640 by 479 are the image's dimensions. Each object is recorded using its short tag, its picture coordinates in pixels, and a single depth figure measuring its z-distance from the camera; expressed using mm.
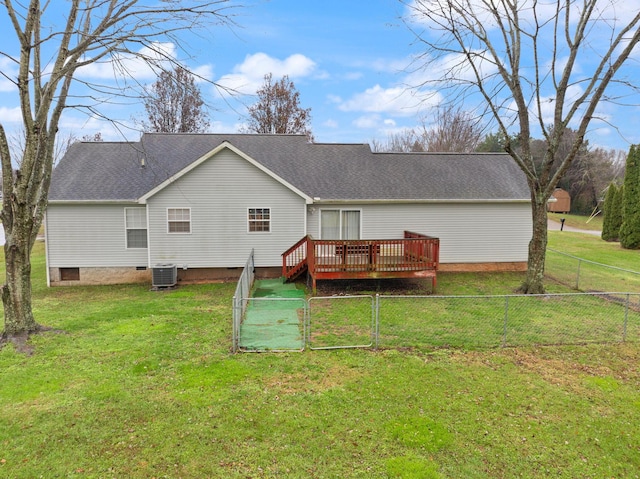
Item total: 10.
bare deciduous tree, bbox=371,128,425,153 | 42281
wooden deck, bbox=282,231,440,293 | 11547
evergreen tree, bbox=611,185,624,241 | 25594
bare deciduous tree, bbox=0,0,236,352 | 7258
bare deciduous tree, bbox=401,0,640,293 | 10578
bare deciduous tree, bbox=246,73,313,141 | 33375
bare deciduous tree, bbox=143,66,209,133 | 31250
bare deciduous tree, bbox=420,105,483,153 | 36750
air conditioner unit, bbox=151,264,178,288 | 12797
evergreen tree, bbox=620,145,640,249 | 22828
